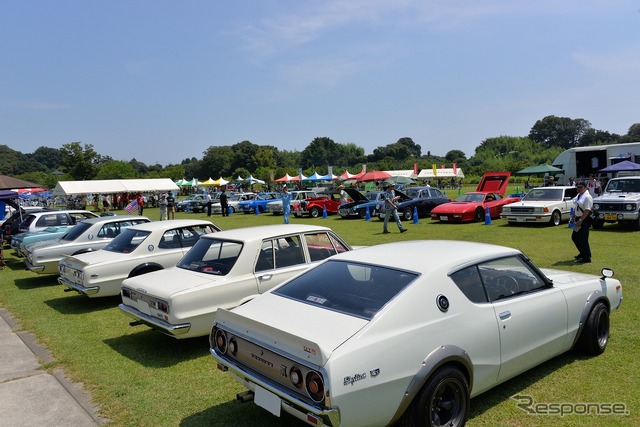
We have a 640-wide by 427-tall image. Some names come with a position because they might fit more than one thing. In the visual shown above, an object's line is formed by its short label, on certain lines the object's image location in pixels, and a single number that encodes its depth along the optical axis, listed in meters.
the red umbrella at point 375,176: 34.91
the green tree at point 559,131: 133.88
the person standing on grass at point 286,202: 20.71
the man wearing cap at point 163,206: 23.56
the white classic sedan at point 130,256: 7.28
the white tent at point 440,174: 52.31
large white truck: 25.42
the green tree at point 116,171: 71.31
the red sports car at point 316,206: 25.31
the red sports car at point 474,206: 18.62
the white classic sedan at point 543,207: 16.28
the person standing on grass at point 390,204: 16.16
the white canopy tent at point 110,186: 36.34
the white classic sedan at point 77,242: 9.40
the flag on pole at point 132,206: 22.66
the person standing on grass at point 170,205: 26.36
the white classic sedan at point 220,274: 5.18
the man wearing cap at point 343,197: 24.73
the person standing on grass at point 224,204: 29.08
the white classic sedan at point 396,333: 2.80
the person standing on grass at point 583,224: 9.24
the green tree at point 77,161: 58.88
